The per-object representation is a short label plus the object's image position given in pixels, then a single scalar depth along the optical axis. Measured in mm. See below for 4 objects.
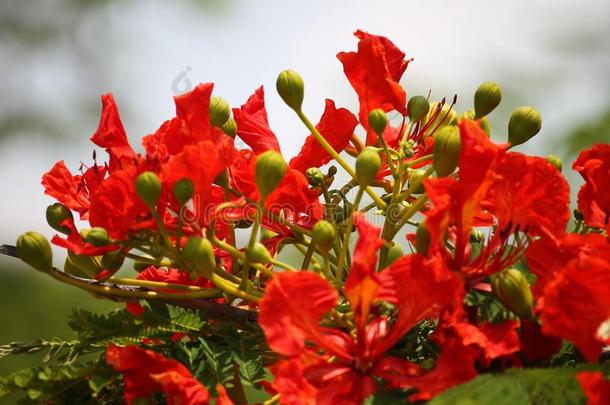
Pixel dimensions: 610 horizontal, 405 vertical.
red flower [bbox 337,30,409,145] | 1579
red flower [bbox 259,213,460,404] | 1410
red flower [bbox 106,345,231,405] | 1422
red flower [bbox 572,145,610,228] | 1539
